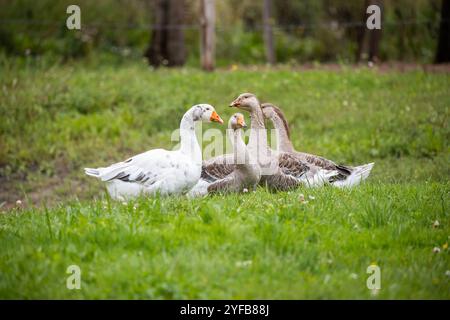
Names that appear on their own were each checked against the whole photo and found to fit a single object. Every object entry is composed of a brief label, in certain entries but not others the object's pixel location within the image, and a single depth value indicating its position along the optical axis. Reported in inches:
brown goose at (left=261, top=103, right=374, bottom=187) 350.0
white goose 307.7
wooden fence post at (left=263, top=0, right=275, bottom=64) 704.3
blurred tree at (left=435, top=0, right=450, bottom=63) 624.7
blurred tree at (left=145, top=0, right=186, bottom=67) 689.6
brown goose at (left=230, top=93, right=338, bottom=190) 330.0
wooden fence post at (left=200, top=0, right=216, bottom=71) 610.5
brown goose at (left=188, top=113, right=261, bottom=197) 313.1
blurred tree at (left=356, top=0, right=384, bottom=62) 641.6
